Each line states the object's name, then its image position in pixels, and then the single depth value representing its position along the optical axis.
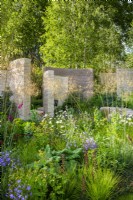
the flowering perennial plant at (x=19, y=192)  2.99
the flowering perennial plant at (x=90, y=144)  4.29
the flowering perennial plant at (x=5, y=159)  3.40
